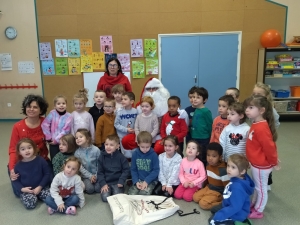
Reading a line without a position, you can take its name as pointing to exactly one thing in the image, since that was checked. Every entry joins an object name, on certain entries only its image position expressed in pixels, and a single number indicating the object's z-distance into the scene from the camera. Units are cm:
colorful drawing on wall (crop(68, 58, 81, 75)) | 577
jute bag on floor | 228
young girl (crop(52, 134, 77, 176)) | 279
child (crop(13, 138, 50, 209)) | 260
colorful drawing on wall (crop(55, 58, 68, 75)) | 579
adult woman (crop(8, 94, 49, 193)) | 286
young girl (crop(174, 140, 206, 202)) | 268
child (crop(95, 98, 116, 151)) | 311
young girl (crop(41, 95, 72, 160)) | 293
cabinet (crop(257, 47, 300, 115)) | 546
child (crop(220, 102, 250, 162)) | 251
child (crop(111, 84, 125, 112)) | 333
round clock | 575
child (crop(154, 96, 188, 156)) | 301
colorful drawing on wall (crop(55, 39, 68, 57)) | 571
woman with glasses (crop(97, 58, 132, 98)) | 362
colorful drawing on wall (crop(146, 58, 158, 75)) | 575
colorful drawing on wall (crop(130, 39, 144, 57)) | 566
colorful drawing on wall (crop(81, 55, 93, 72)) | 574
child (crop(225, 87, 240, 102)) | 317
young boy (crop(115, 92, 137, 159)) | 313
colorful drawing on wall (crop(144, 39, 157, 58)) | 565
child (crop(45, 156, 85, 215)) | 249
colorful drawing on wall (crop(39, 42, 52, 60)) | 574
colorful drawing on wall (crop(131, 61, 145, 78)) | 576
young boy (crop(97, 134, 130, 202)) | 278
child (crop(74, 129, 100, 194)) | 285
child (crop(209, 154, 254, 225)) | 216
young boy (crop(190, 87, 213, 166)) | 300
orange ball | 532
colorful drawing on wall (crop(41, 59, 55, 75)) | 583
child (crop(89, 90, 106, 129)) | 323
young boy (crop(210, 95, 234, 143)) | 277
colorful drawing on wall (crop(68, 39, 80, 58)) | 570
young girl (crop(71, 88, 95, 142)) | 308
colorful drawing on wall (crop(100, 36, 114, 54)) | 568
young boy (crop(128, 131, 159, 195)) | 274
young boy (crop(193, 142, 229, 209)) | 254
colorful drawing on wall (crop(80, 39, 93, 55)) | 569
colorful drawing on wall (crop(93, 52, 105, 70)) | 573
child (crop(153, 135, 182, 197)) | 273
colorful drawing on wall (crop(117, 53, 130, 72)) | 574
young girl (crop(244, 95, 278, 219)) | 222
